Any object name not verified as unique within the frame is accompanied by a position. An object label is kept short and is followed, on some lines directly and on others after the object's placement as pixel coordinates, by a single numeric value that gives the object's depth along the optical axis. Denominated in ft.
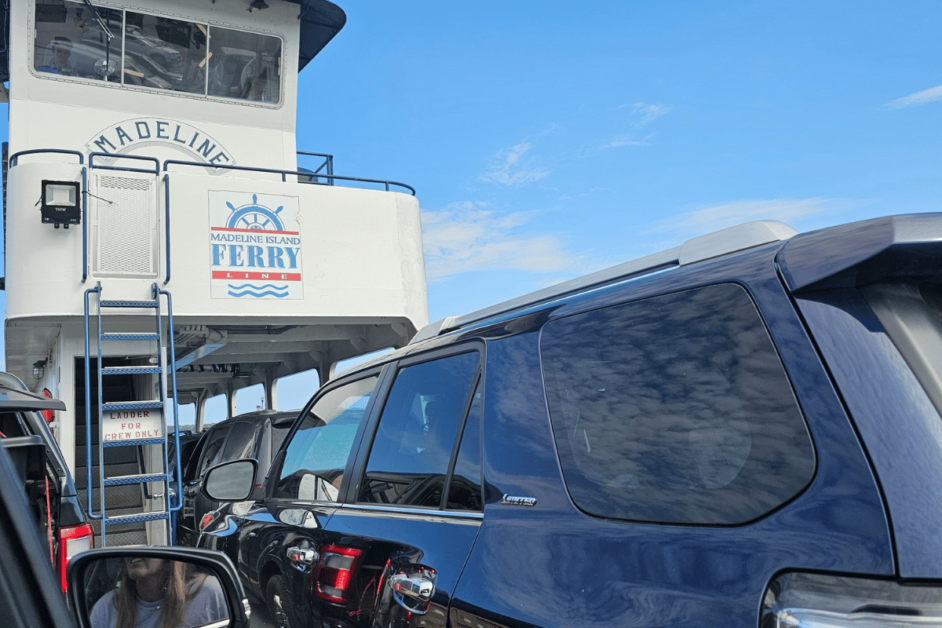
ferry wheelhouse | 25.44
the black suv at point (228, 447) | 23.90
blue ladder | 24.25
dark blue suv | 4.00
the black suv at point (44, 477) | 6.03
